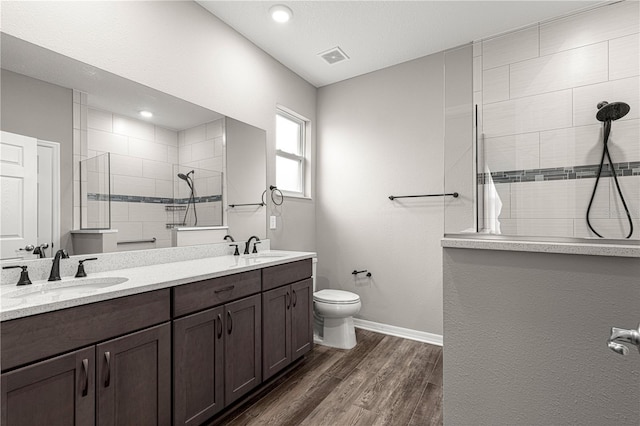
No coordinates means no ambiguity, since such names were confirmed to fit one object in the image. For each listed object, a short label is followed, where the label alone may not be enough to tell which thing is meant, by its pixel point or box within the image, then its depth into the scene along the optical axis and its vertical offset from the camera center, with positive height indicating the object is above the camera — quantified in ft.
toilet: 8.70 -2.93
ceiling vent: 9.15 +4.93
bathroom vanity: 3.43 -1.87
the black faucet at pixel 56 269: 4.75 -0.83
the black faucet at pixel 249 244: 8.41 -0.82
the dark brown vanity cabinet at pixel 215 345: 4.94 -2.34
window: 10.39 +2.17
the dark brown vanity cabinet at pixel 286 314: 6.67 -2.38
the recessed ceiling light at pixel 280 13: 7.30 +4.95
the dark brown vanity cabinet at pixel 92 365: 3.33 -1.88
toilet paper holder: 10.42 -2.00
